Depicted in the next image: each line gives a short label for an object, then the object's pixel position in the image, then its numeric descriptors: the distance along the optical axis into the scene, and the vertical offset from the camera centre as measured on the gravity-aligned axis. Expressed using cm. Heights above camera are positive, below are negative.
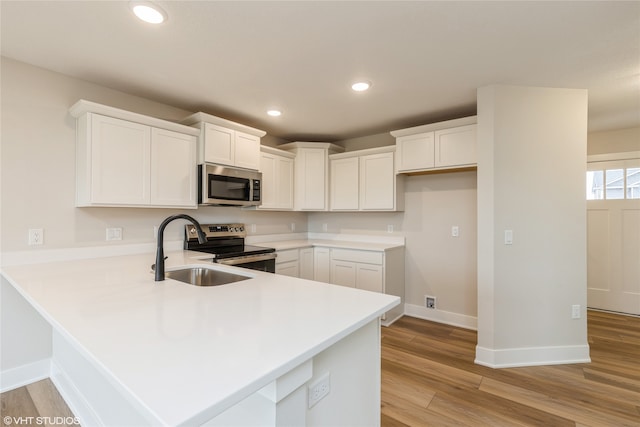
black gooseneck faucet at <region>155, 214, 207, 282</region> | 159 -21
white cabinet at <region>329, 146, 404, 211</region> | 373 +44
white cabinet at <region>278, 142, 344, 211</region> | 417 +56
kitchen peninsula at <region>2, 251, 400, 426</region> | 69 -38
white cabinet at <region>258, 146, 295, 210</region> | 381 +49
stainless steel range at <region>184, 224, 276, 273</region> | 296 -38
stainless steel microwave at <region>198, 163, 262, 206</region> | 297 +31
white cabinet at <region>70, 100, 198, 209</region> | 231 +48
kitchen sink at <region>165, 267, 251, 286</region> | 200 -43
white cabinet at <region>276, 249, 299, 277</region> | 354 -58
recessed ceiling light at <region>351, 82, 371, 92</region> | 258 +115
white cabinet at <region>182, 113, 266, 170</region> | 297 +79
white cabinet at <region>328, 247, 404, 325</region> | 345 -67
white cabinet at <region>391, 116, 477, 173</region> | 306 +76
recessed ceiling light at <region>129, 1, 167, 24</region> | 161 +115
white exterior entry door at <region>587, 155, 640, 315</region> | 375 -26
